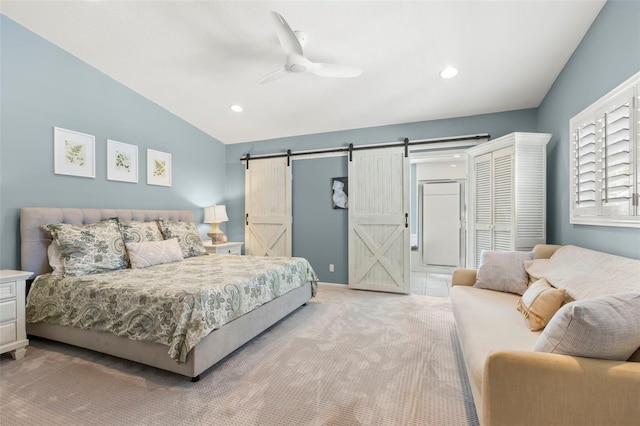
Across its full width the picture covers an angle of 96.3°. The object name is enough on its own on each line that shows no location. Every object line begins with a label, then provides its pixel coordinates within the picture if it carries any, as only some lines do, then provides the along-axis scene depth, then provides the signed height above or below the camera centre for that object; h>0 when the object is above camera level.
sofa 1.06 -0.67
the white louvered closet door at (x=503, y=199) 3.23 +0.16
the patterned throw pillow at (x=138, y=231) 3.24 -0.22
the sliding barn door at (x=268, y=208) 5.04 +0.09
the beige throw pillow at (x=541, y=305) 1.80 -0.60
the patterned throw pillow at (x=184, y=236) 3.76 -0.31
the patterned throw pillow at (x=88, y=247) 2.65 -0.34
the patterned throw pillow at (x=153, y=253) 3.06 -0.45
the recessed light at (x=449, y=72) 3.06 +1.53
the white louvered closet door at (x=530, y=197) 3.17 +0.18
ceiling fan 2.15 +1.28
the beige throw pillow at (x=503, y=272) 2.61 -0.56
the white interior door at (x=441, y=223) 5.83 -0.21
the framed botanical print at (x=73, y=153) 3.02 +0.66
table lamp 4.76 -0.11
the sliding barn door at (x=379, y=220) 4.34 -0.12
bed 2.03 -0.74
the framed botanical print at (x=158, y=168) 4.03 +0.65
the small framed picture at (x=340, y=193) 4.70 +0.33
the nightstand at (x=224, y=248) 4.43 -0.56
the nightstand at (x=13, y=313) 2.29 -0.82
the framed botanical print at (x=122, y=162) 3.53 +0.65
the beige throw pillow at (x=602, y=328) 1.09 -0.44
